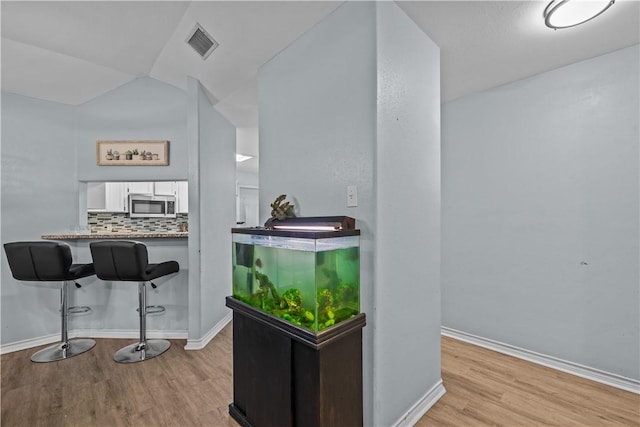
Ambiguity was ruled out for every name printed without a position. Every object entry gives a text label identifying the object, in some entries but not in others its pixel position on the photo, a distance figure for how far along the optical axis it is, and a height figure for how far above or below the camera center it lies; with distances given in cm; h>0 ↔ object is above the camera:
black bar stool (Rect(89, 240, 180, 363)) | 230 -44
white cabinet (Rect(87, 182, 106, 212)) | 342 +23
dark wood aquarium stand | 130 -79
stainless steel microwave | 364 +11
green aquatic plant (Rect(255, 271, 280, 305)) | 148 -39
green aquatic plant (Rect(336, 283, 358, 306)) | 141 -42
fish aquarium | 128 -30
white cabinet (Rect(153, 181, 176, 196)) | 414 +38
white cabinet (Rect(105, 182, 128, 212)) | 363 +23
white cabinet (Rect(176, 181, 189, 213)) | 436 +25
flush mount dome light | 156 +113
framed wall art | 299 +65
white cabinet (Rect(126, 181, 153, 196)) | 387 +37
